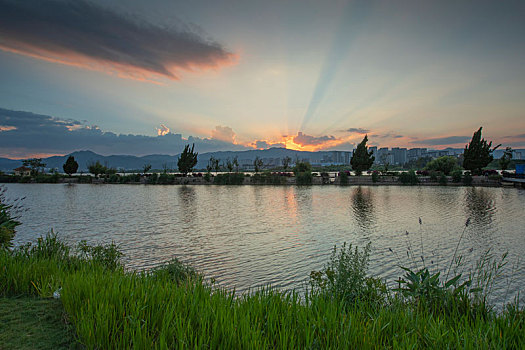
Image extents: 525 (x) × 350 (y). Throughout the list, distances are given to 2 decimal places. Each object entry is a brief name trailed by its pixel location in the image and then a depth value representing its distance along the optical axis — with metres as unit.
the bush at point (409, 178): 50.81
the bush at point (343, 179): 55.81
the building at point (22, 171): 91.28
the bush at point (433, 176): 50.36
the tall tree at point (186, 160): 86.06
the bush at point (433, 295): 4.36
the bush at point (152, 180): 69.00
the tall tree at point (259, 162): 93.53
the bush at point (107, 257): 7.63
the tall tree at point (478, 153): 56.50
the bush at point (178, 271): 6.70
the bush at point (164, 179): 68.62
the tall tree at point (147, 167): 98.93
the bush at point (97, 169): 83.19
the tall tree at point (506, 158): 65.32
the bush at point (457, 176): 48.12
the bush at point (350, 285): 4.87
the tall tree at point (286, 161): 91.12
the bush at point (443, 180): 48.25
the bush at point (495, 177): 45.38
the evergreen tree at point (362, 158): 67.81
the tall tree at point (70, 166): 87.94
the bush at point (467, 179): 46.13
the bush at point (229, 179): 62.18
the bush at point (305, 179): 58.12
